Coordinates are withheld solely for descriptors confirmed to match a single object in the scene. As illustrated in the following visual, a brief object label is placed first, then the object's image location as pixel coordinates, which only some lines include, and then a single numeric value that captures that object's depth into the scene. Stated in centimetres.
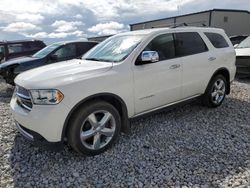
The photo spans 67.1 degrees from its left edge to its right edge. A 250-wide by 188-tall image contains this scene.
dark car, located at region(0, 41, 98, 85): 597
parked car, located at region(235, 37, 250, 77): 627
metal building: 1560
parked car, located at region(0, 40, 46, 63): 845
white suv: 243
